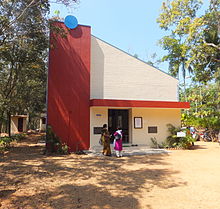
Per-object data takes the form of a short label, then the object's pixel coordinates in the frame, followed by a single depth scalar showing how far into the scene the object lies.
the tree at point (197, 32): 17.25
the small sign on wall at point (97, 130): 11.33
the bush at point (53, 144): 10.09
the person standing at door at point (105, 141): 9.70
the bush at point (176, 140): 11.88
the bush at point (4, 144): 11.52
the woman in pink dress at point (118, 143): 9.50
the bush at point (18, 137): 16.96
